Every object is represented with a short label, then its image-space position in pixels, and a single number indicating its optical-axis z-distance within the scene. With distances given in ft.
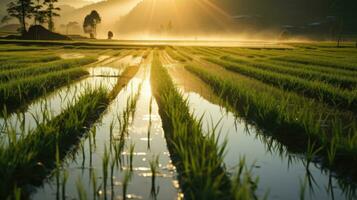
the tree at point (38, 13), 210.57
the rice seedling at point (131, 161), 17.25
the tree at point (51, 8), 225.89
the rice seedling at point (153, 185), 14.99
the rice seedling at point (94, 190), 13.59
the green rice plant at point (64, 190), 13.92
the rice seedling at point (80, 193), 12.23
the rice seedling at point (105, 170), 14.75
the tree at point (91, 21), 355.13
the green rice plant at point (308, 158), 17.87
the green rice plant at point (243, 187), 11.85
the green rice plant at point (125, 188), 13.62
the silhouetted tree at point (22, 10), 204.72
